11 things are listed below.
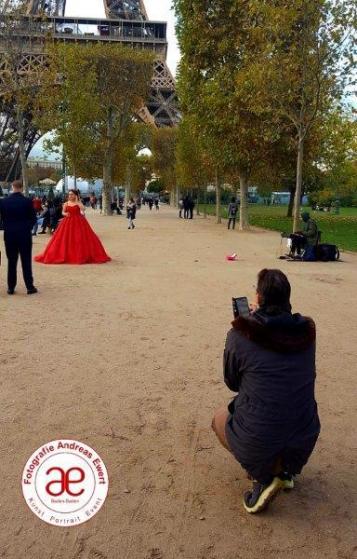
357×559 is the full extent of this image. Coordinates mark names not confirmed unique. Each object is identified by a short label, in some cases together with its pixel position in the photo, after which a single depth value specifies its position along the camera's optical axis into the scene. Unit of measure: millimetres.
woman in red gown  13289
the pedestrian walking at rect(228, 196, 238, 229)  28531
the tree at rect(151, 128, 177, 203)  57938
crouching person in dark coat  2910
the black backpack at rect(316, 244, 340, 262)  15164
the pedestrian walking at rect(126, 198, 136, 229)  27253
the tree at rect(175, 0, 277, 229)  22891
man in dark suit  9078
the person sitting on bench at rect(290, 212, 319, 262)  15055
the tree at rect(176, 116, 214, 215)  38312
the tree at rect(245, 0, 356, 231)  16469
